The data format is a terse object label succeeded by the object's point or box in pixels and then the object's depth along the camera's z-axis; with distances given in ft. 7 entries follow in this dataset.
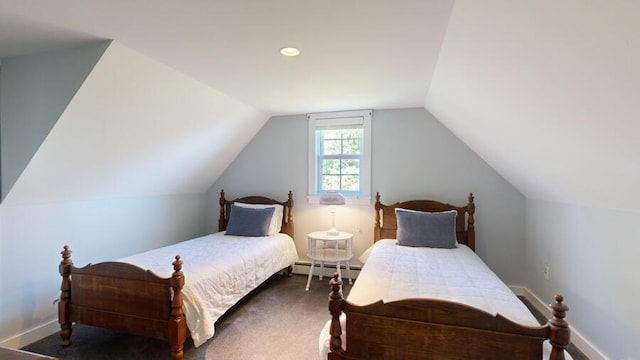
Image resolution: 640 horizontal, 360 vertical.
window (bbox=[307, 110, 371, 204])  13.09
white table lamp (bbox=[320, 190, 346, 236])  12.07
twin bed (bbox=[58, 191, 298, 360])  6.93
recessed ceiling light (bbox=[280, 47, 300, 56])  7.00
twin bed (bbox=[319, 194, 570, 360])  4.57
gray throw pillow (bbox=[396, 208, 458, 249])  10.66
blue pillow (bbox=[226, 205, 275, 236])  12.61
